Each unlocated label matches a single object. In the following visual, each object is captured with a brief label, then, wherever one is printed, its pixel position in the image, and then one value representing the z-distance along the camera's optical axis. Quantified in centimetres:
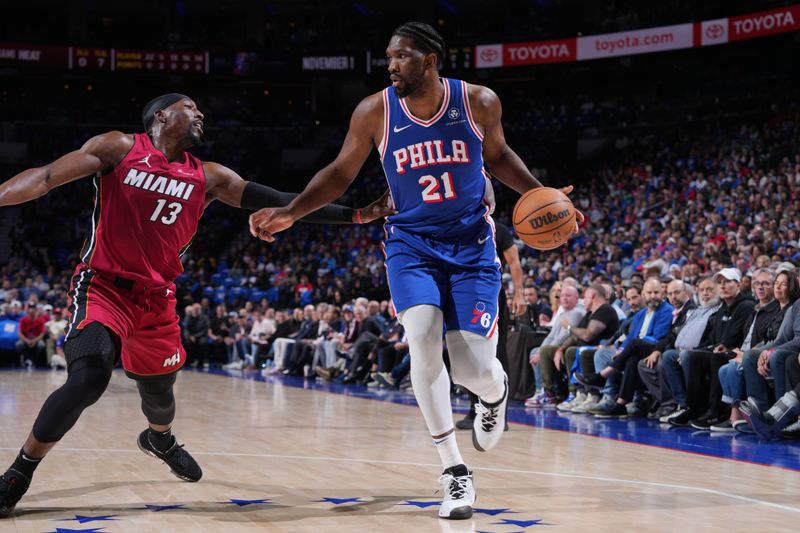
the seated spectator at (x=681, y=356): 880
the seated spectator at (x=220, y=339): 2069
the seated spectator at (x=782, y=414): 741
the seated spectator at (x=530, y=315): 1173
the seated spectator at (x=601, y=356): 977
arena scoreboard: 3053
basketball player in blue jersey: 445
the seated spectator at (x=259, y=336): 1911
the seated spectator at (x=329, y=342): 1631
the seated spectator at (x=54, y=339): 1874
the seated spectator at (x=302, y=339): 1714
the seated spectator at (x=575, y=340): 1020
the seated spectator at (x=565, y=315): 1061
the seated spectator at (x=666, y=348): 903
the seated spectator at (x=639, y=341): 932
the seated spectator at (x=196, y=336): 2034
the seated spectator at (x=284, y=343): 1788
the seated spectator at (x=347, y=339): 1539
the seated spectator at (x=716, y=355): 846
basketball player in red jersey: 430
